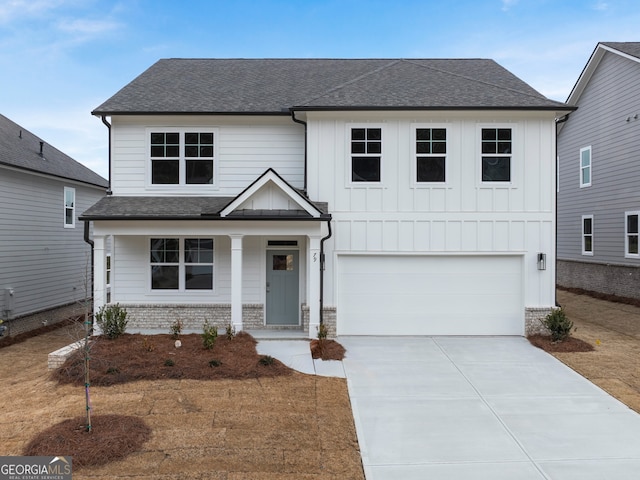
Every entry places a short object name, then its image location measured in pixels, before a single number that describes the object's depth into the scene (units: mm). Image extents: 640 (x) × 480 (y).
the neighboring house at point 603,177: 16391
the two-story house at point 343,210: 10711
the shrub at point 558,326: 10227
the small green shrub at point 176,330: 10208
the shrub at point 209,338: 9195
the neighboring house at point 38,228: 13266
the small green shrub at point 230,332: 9914
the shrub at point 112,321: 10172
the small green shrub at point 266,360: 8438
